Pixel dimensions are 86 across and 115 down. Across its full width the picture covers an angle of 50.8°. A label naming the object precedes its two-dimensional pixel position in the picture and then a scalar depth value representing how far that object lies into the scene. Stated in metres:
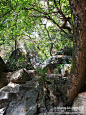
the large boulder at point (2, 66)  5.97
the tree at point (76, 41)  2.09
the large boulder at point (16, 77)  5.24
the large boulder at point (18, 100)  3.56
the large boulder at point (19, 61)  6.15
